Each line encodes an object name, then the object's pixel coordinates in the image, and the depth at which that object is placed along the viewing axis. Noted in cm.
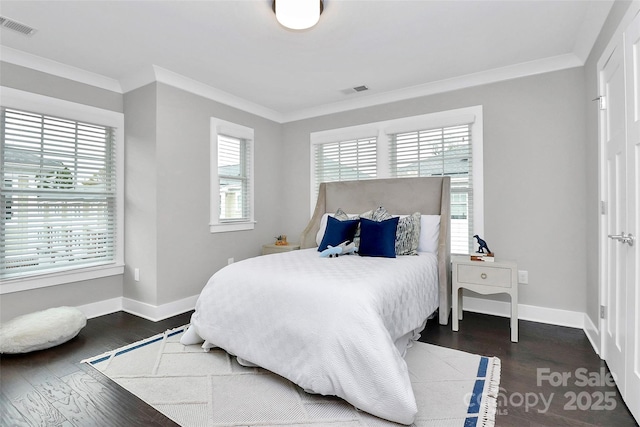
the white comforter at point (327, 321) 165
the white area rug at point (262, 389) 169
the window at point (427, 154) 348
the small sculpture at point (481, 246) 305
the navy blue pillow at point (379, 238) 295
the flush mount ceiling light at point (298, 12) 209
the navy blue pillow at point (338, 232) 327
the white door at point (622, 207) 168
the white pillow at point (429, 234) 327
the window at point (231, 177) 388
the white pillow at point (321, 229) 382
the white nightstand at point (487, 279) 269
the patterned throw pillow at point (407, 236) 309
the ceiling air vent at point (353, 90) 378
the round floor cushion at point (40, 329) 242
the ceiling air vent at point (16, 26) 241
